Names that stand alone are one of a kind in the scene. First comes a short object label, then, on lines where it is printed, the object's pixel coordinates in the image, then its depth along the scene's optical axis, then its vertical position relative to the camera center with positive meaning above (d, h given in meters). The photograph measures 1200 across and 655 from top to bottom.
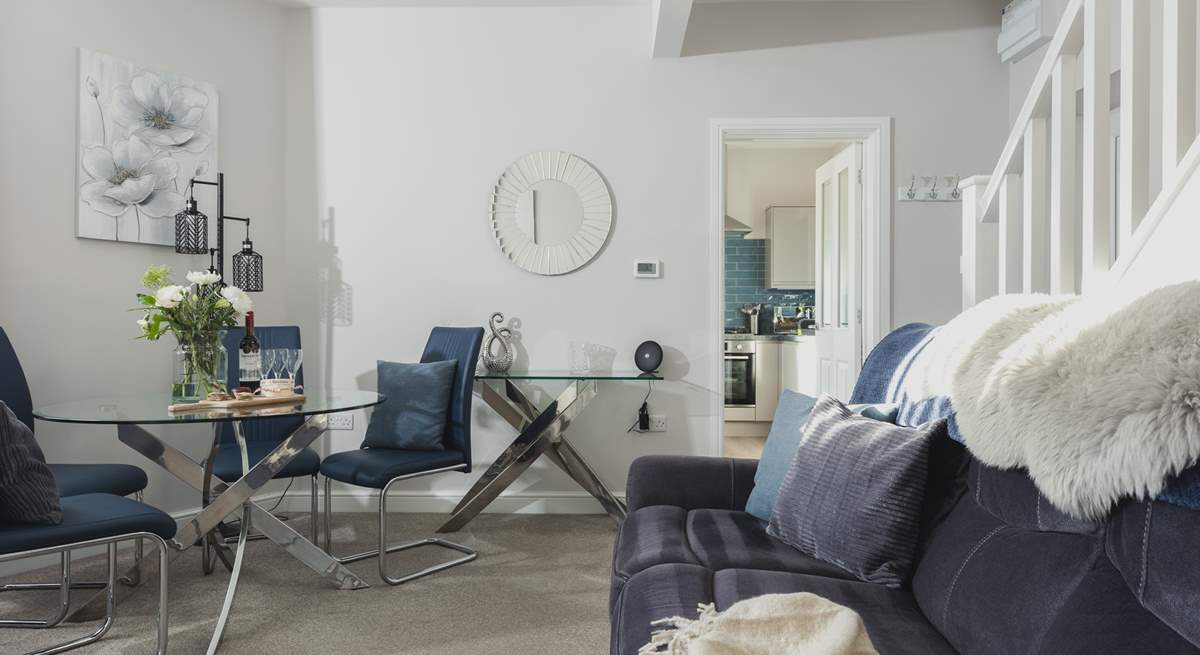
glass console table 3.87 -0.62
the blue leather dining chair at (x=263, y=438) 3.13 -0.53
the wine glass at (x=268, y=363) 2.96 -0.17
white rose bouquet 2.77 -0.01
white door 4.37 +0.27
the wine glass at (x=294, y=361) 2.98 -0.16
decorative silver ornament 4.10 -0.15
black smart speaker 4.15 -0.20
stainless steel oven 6.85 -0.48
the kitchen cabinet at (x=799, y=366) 5.95 -0.37
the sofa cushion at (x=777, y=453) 2.15 -0.37
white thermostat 4.27 +0.26
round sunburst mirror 4.28 +0.56
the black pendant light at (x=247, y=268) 3.77 +0.23
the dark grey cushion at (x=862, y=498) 1.69 -0.39
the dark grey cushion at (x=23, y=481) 1.96 -0.41
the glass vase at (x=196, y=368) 2.83 -0.18
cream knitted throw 1.14 -0.46
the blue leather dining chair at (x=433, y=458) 3.06 -0.56
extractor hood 7.14 +0.82
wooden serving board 2.60 -0.29
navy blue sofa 1.01 -0.43
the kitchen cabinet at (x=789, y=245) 7.27 +0.66
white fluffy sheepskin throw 0.99 -0.11
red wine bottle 2.99 -0.17
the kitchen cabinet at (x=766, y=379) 6.81 -0.51
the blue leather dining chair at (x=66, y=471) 2.80 -0.54
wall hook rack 4.23 +0.67
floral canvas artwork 3.47 +0.78
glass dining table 2.49 -0.49
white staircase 1.45 +0.33
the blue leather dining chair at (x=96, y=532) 1.99 -0.55
